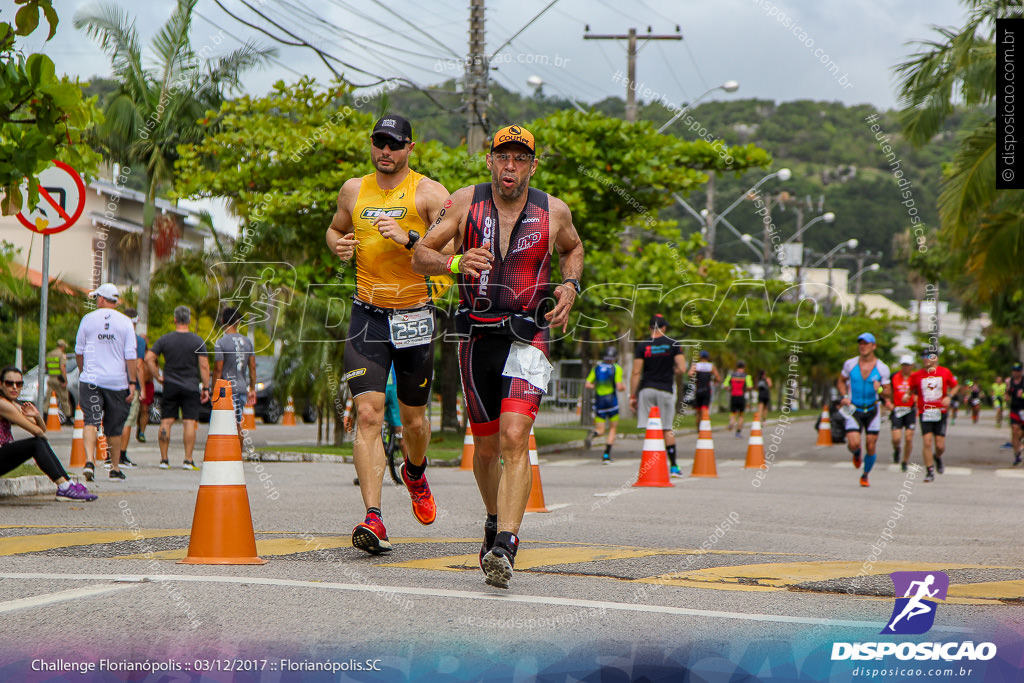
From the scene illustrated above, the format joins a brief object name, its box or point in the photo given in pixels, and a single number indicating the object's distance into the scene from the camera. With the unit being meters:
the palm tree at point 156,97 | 27.53
